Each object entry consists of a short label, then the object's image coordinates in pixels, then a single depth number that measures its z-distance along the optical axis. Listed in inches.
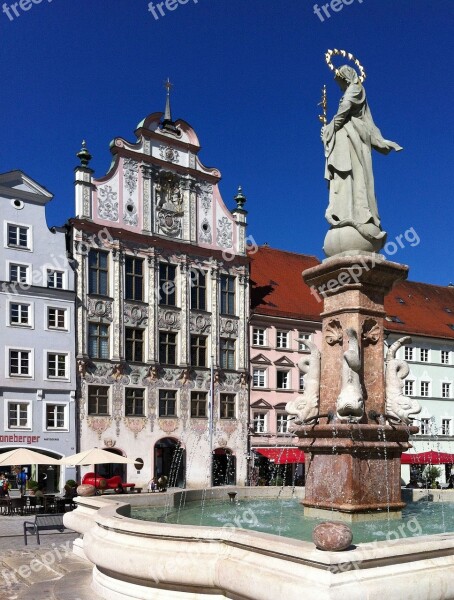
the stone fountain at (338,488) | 198.2
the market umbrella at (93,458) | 885.2
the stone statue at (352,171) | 377.7
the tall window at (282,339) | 1450.5
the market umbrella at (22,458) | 854.5
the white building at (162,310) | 1205.7
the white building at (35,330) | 1107.9
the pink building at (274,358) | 1355.8
